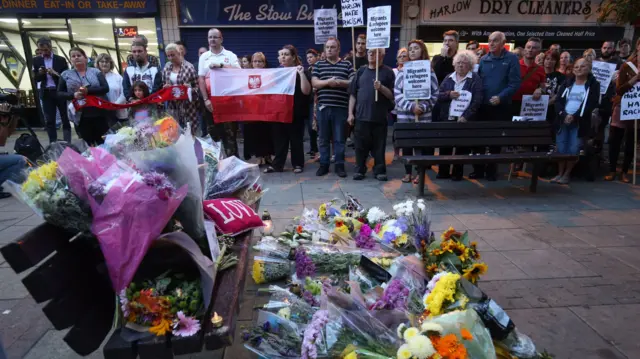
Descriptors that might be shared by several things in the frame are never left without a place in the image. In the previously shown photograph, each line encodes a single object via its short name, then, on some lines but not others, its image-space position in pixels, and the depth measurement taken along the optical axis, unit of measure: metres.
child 6.45
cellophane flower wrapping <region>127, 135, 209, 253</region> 1.88
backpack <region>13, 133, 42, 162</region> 5.07
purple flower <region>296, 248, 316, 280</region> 3.00
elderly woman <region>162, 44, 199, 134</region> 6.70
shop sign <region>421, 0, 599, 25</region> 11.85
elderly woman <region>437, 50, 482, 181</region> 5.84
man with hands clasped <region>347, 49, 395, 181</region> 6.02
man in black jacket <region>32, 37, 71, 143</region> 8.04
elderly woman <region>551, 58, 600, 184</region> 5.98
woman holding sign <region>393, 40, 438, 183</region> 5.99
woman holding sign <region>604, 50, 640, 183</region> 6.15
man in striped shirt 6.29
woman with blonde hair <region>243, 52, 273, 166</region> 7.20
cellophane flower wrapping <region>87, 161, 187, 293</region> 1.55
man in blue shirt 6.00
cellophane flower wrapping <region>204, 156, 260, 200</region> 3.10
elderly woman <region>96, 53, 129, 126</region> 7.00
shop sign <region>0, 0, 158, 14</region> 11.16
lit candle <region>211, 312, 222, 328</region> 1.64
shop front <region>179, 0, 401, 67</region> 11.41
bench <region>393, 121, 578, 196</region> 5.41
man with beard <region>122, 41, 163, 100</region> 6.69
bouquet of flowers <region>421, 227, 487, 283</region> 2.38
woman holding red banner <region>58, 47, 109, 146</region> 6.65
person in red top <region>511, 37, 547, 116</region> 6.78
